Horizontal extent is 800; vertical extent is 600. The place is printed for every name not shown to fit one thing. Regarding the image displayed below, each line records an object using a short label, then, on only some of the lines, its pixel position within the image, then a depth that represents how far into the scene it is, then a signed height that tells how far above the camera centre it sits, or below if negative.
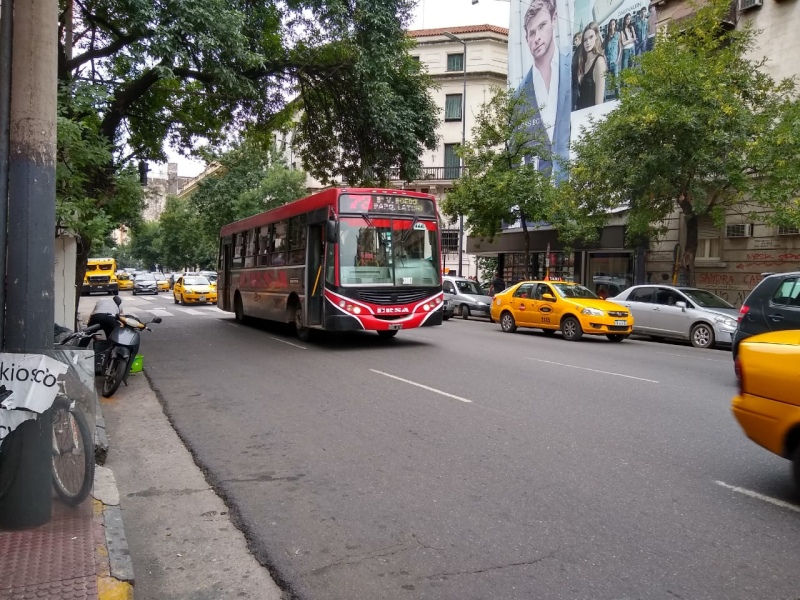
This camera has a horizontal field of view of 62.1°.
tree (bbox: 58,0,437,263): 10.80 +4.23
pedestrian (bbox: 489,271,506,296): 28.75 -0.24
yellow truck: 43.12 -0.69
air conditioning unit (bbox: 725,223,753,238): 21.49 +1.88
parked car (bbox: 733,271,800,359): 9.32 -0.26
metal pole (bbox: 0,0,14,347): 4.08 +0.97
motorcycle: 8.95 -1.20
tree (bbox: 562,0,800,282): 16.53 +3.90
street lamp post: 31.46 +1.87
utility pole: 3.97 +0.23
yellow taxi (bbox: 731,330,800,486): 4.54 -0.74
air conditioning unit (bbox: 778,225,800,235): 19.99 +1.79
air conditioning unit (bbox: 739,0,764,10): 21.11 +9.11
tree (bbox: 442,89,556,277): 24.81 +3.89
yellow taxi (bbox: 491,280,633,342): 16.23 -0.77
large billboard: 26.03 +9.85
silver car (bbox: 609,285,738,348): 15.76 -0.70
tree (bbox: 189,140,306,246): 44.09 +5.66
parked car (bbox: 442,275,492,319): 24.66 -0.67
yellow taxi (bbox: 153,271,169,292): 56.00 -1.32
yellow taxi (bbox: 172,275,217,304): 32.53 -1.05
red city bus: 13.05 +0.27
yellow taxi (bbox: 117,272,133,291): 57.34 -1.21
